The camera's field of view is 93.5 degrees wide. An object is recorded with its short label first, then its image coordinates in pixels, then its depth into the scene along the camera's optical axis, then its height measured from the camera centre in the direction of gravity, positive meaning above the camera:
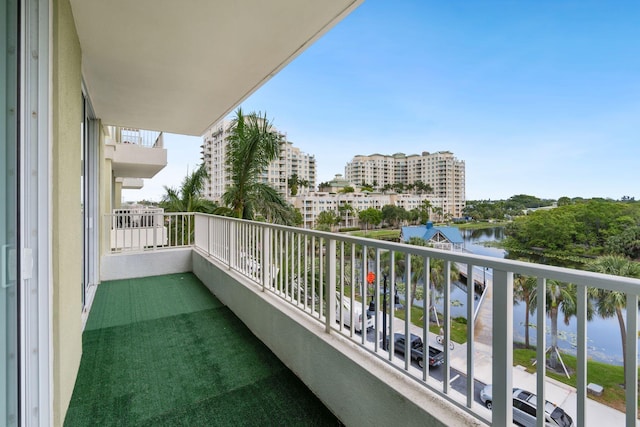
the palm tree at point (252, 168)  6.51 +0.90
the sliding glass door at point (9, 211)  1.09 -0.01
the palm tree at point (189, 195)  9.49 +0.50
